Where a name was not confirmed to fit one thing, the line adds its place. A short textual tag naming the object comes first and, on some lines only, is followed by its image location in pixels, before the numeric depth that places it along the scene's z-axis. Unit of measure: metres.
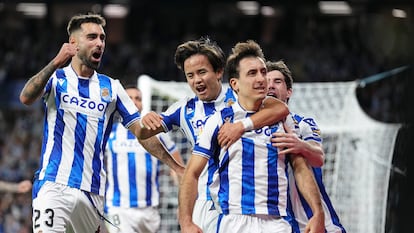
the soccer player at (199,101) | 11.38
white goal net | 19.80
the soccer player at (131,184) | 16.24
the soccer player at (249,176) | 9.57
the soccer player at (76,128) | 10.83
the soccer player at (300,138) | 10.66
